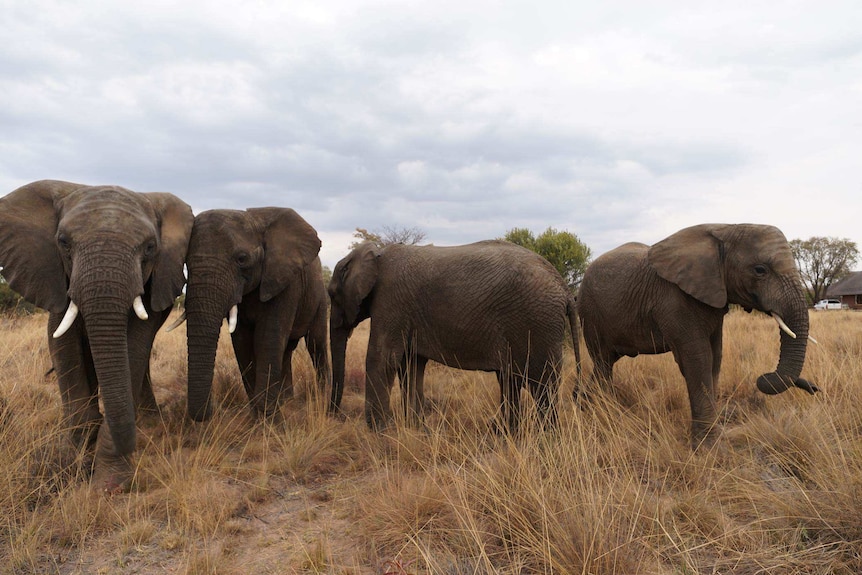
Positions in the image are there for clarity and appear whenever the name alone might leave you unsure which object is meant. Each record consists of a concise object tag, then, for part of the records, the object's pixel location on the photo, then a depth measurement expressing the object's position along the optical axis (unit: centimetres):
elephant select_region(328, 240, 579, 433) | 555
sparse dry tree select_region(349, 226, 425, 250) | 2938
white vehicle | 4987
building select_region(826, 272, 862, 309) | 5288
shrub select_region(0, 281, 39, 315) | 1894
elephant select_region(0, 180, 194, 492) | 425
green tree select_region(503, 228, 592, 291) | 1666
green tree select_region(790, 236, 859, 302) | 5762
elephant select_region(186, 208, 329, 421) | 547
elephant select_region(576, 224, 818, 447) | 514
